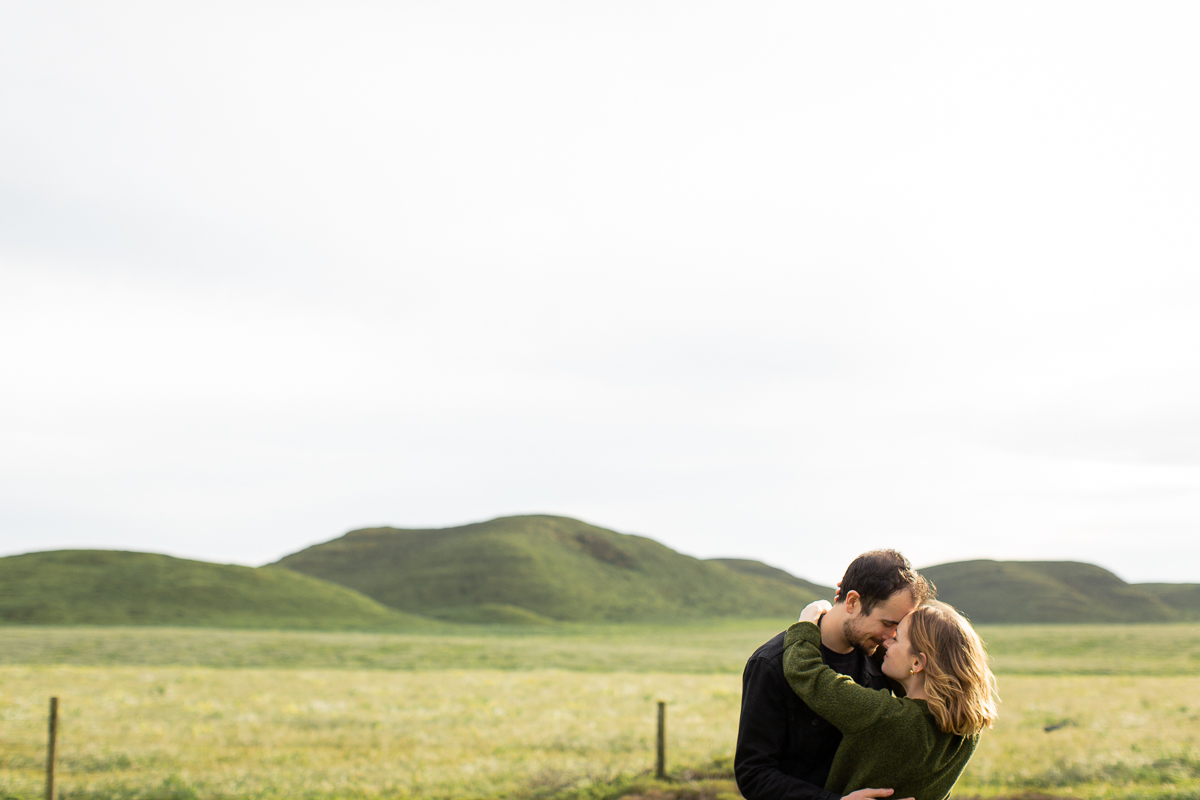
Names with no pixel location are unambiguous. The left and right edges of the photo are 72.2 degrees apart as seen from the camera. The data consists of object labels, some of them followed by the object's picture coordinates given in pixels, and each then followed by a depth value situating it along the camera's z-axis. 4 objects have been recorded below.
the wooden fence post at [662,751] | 15.01
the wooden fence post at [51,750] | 12.18
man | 3.48
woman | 3.38
